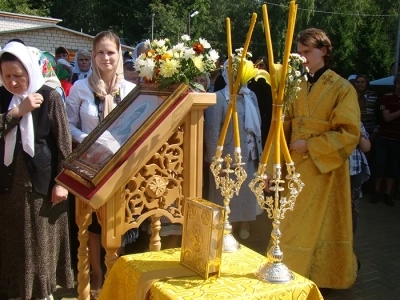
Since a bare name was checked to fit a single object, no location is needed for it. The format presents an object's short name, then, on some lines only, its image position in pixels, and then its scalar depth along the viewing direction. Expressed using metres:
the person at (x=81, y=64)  6.29
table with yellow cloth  1.72
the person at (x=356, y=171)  4.25
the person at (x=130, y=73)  5.09
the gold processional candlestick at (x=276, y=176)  1.80
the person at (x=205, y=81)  4.47
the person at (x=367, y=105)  6.97
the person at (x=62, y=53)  7.88
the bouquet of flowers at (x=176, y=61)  2.15
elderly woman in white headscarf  3.01
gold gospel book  1.80
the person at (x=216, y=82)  4.81
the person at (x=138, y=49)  4.61
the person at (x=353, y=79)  7.54
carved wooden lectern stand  2.00
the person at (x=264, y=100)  5.58
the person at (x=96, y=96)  3.24
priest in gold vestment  3.33
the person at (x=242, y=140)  4.62
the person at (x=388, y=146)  6.66
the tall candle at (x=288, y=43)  1.66
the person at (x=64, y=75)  5.30
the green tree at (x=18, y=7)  35.36
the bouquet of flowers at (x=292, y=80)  1.84
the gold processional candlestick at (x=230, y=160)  2.02
